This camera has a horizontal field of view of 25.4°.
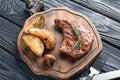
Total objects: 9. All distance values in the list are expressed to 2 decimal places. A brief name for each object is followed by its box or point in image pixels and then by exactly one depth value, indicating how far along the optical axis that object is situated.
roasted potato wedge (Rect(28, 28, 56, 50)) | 1.03
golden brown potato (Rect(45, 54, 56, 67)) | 0.99
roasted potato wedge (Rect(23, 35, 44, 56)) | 1.02
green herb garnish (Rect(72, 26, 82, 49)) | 1.00
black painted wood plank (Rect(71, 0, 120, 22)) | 1.20
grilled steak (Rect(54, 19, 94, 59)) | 1.00
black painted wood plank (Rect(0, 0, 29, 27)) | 1.22
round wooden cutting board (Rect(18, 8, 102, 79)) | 1.00
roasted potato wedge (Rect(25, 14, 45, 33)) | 1.08
